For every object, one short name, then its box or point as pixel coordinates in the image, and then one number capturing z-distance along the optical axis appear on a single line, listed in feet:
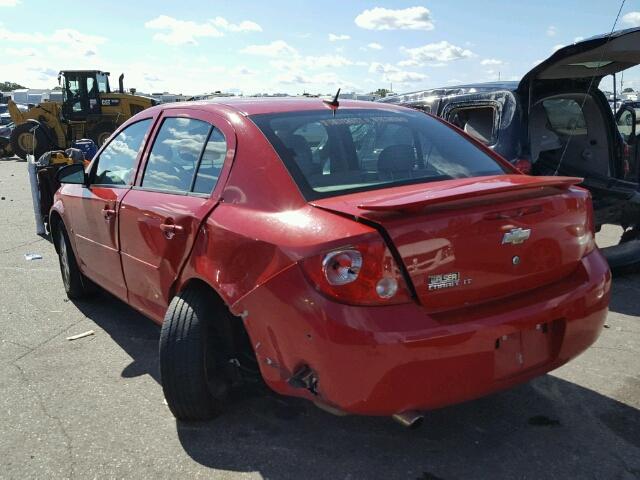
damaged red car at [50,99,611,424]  7.55
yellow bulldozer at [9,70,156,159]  68.44
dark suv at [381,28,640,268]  16.83
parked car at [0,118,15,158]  79.00
